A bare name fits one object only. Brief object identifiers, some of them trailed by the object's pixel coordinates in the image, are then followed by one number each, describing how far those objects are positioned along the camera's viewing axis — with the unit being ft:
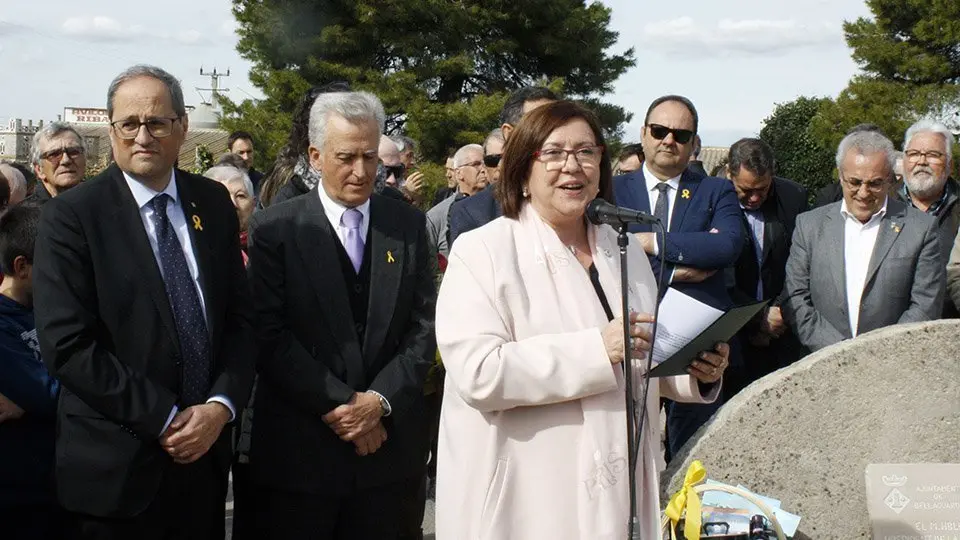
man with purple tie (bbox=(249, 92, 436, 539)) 13.47
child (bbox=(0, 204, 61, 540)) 12.94
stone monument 14.58
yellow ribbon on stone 12.89
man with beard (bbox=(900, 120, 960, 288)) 21.30
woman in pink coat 10.49
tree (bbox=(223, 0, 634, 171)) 77.36
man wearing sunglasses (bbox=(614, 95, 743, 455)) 16.83
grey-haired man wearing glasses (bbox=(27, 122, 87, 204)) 20.88
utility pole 140.89
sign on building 228.43
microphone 10.16
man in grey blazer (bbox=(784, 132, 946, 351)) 17.89
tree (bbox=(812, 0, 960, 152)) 94.17
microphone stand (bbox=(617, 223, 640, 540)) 9.91
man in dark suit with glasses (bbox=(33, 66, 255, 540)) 11.66
